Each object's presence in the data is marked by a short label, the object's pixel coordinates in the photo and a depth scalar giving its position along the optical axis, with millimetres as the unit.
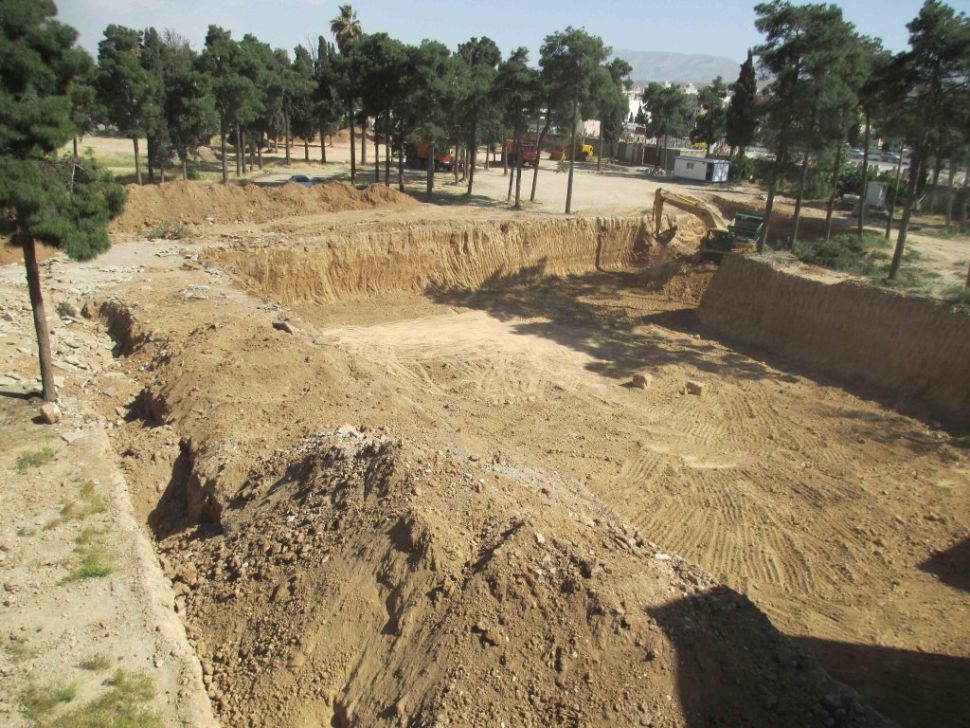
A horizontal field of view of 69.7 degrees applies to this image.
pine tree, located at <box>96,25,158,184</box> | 28031
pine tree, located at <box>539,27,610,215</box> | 29109
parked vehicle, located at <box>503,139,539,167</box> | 50188
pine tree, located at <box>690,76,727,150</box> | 54969
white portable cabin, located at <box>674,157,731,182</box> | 48250
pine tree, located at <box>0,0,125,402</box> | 10891
